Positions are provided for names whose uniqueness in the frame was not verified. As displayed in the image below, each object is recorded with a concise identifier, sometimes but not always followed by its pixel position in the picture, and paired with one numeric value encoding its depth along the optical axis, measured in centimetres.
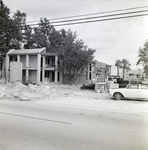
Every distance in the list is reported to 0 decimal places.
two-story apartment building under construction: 2926
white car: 1144
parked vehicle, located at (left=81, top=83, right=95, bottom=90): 2028
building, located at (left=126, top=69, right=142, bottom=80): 6970
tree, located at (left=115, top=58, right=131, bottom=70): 8445
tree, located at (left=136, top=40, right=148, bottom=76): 2997
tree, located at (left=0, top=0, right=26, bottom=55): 3421
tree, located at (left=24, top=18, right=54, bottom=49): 4584
